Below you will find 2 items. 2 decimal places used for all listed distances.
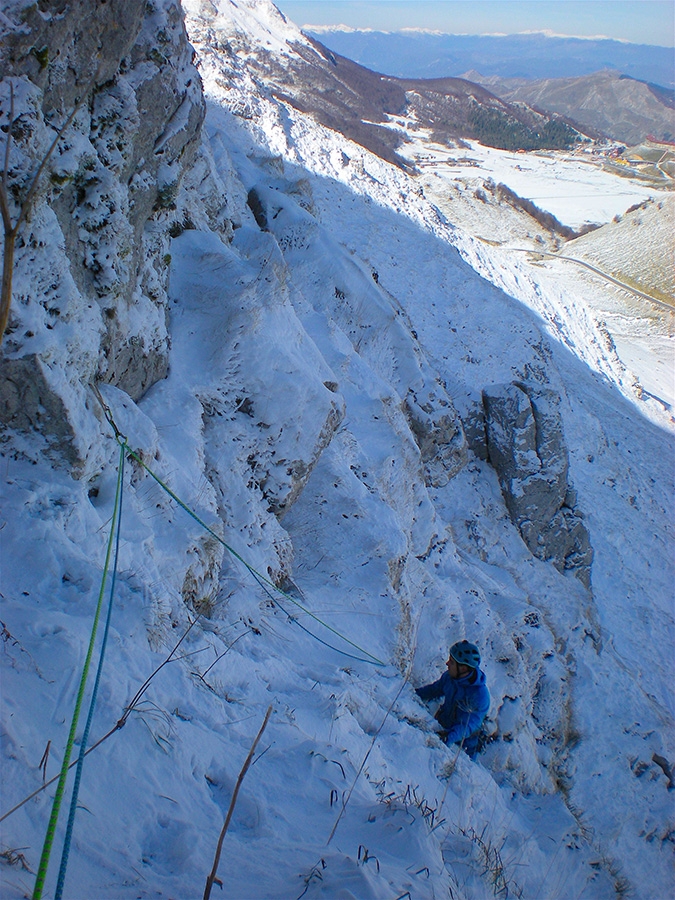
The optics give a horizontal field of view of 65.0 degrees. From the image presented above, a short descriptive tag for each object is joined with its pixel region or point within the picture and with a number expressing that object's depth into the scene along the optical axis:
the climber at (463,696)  4.61
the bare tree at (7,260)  2.14
